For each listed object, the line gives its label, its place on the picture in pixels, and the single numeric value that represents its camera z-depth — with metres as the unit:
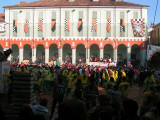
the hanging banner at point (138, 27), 38.88
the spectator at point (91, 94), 7.76
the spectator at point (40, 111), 5.38
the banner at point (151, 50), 19.09
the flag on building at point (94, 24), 39.53
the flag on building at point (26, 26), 40.25
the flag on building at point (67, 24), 39.72
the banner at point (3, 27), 40.56
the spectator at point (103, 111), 4.60
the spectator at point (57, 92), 8.65
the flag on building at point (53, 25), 40.03
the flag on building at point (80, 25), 39.81
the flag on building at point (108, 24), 39.28
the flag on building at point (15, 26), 40.64
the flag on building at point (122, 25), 39.41
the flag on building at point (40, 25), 40.05
